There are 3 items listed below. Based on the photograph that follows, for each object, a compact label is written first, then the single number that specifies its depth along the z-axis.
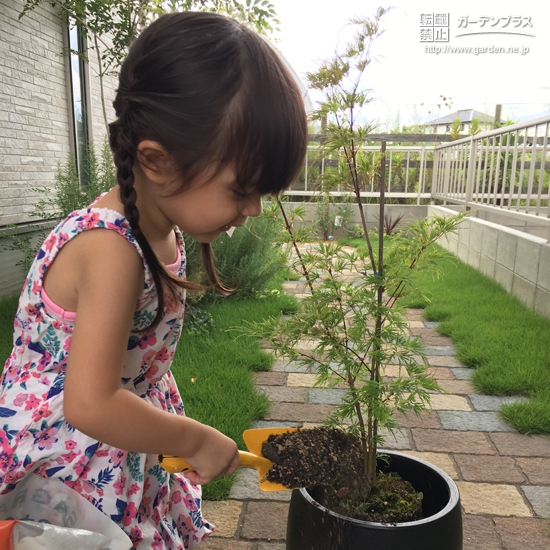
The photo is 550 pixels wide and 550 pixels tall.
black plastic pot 1.19
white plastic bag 1.11
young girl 0.93
